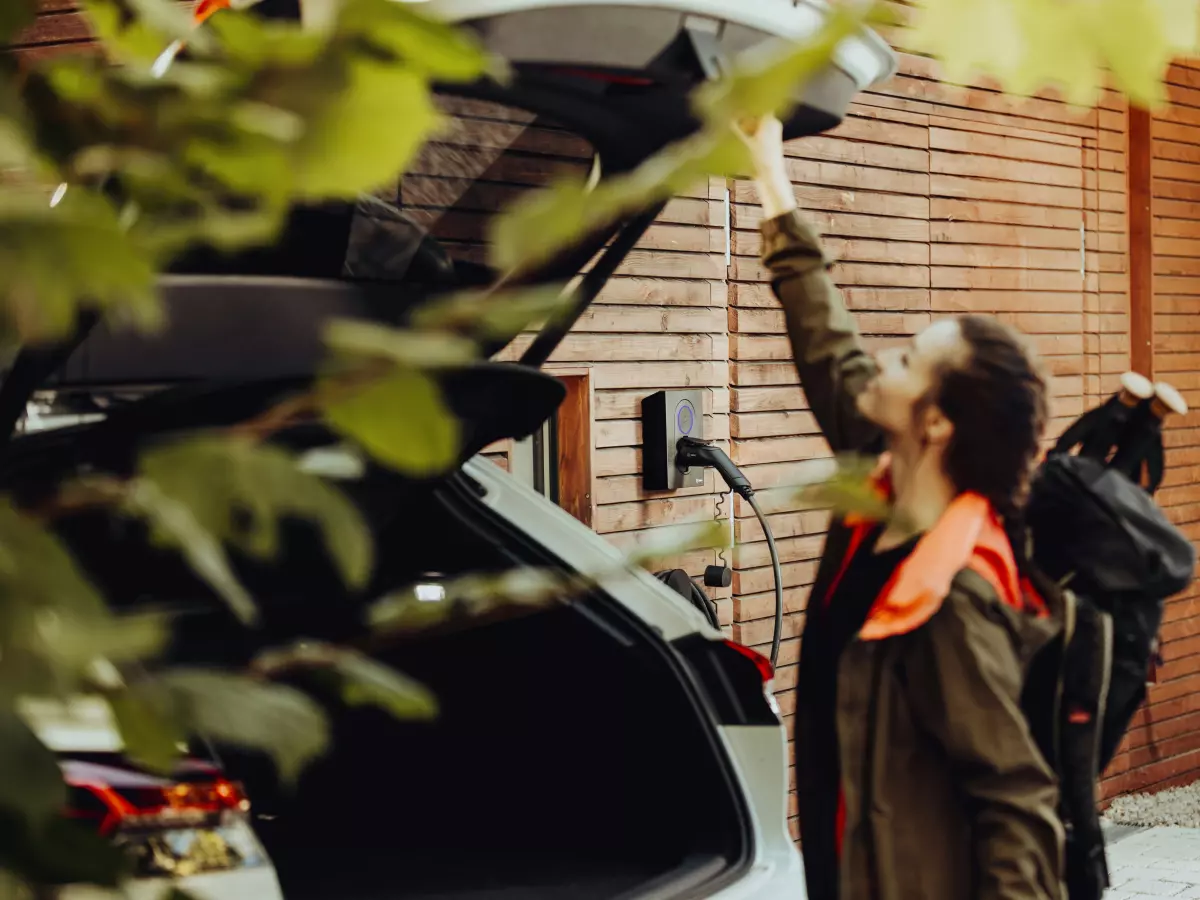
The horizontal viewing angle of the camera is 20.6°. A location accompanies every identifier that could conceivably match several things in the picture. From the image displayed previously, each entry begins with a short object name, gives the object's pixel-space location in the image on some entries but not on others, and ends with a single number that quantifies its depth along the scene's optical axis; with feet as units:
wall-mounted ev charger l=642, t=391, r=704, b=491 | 27.34
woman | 18.12
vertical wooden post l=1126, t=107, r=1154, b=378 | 33.34
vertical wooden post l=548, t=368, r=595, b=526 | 26.88
